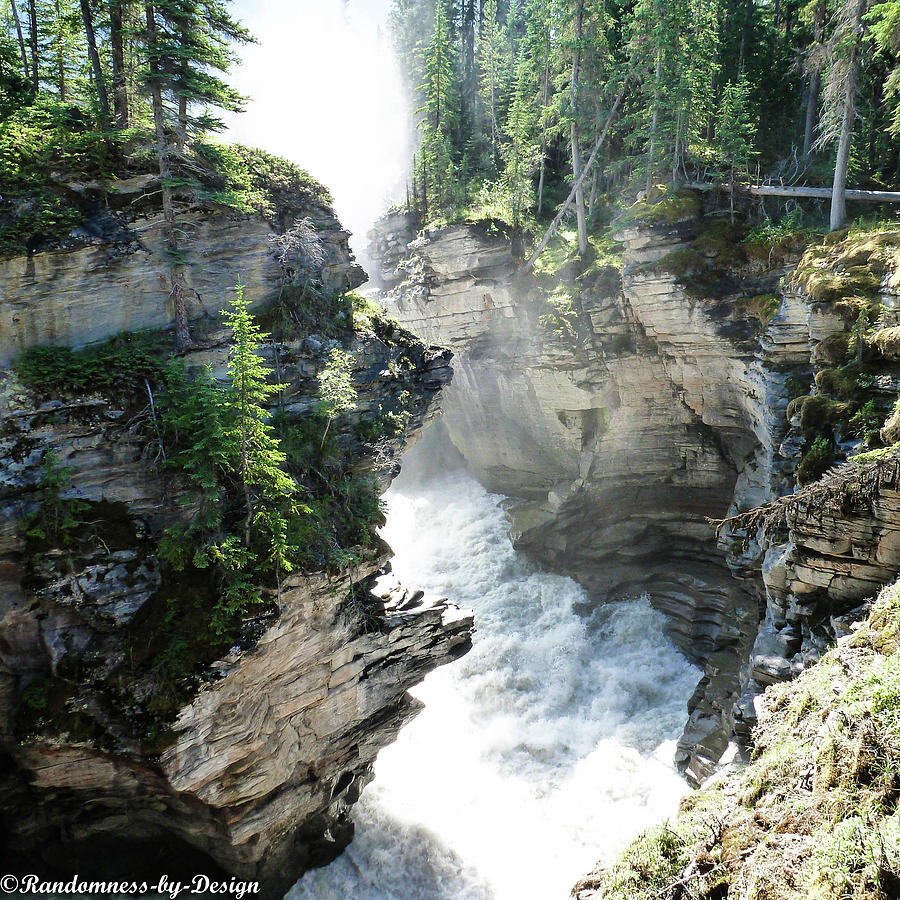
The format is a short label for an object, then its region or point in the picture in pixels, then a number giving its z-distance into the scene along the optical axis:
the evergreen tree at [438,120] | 30.66
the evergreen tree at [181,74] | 13.38
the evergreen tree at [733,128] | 21.06
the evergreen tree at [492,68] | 35.62
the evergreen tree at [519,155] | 28.84
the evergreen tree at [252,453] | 11.73
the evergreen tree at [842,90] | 16.47
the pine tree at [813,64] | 19.89
